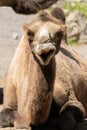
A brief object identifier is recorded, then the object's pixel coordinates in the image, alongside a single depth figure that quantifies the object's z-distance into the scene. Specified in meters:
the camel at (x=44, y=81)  7.75
